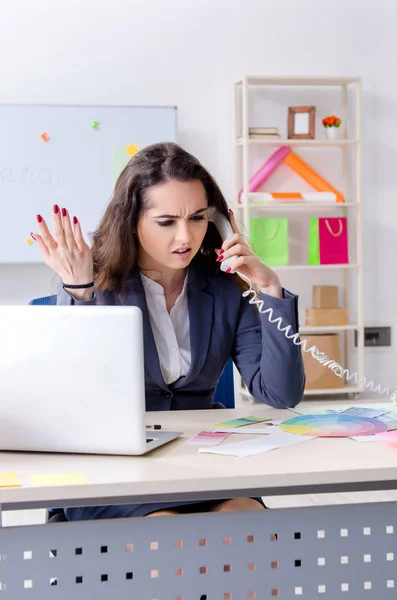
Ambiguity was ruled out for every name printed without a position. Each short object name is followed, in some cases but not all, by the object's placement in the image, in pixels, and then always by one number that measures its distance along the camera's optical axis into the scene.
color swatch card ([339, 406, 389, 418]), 1.67
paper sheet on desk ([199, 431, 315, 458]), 1.34
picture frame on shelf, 4.75
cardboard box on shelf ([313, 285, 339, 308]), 4.83
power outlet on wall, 5.00
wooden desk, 1.19
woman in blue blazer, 1.85
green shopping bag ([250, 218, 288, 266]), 4.70
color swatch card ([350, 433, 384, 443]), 1.44
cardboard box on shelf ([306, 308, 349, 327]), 4.78
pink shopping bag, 4.75
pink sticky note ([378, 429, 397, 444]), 1.45
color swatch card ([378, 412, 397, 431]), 1.57
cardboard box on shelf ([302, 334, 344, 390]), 4.73
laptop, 1.31
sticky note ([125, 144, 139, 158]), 4.50
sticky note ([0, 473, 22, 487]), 1.17
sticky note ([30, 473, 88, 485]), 1.17
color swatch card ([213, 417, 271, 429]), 1.59
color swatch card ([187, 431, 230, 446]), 1.43
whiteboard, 4.41
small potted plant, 4.76
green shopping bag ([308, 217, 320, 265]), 4.75
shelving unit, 4.66
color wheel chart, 1.51
